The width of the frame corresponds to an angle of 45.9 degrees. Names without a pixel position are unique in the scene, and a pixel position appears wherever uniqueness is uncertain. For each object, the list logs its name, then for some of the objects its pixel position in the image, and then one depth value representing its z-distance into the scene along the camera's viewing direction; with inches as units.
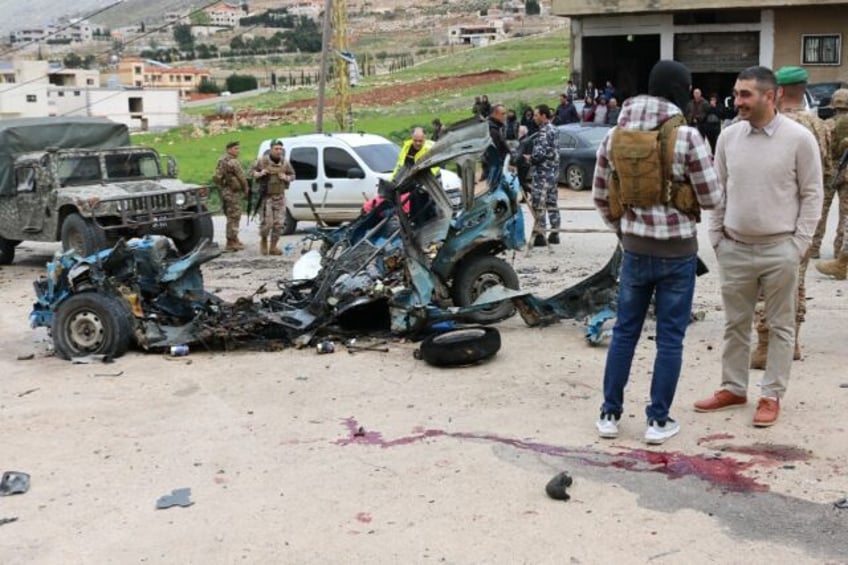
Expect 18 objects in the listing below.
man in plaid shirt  207.8
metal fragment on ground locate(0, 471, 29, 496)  219.1
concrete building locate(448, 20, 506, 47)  6742.6
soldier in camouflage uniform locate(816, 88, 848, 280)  390.6
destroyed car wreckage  342.3
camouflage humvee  560.1
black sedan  819.4
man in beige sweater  217.3
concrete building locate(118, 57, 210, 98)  5866.1
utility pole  1000.9
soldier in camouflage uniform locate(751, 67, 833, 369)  248.1
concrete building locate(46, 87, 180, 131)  3969.0
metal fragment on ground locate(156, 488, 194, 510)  205.1
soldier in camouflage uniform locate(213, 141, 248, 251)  612.2
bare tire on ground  303.9
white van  648.4
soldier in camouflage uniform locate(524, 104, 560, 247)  535.8
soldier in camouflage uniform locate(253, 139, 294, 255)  588.1
